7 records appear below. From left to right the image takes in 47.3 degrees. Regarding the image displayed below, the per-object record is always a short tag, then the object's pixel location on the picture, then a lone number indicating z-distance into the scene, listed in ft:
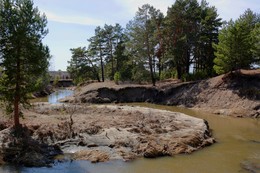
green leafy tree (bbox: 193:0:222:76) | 131.34
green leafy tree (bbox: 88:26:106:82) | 180.24
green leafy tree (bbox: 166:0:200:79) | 128.88
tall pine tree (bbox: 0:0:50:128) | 48.98
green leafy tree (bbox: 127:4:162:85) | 133.39
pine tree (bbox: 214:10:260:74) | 100.83
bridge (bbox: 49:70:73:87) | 278.63
